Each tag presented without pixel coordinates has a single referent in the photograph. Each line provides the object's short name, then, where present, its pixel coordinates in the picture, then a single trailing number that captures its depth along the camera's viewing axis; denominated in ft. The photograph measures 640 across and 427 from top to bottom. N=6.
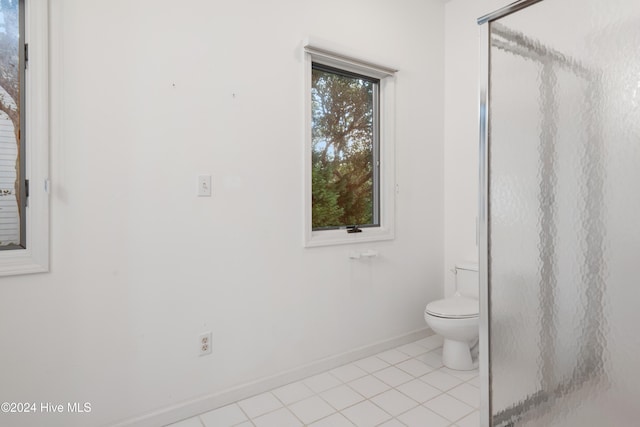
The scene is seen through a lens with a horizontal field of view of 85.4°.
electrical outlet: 5.79
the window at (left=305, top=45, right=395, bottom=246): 7.30
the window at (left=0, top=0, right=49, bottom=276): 4.49
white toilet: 6.92
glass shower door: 3.17
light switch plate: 5.73
